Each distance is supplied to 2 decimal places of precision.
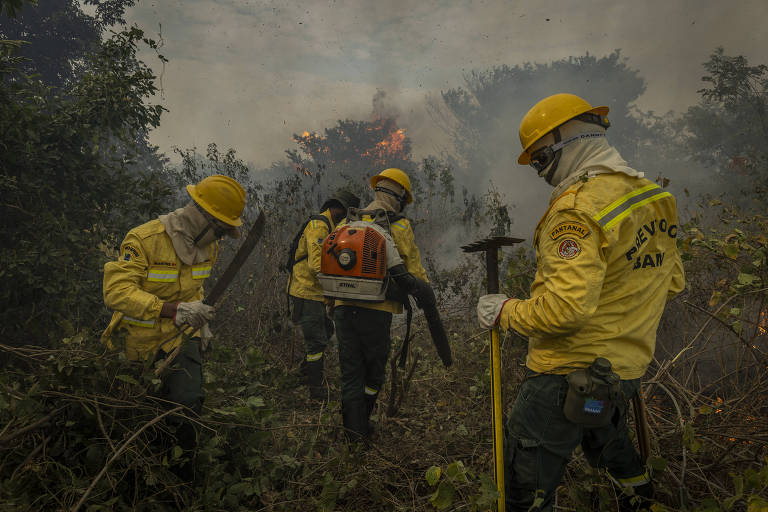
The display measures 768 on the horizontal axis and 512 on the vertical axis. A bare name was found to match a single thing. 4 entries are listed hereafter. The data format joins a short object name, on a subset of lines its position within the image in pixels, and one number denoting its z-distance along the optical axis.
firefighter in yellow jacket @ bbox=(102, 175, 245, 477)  2.50
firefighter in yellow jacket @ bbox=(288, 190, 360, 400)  4.64
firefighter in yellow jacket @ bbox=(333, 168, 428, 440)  3.21
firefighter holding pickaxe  1.57
